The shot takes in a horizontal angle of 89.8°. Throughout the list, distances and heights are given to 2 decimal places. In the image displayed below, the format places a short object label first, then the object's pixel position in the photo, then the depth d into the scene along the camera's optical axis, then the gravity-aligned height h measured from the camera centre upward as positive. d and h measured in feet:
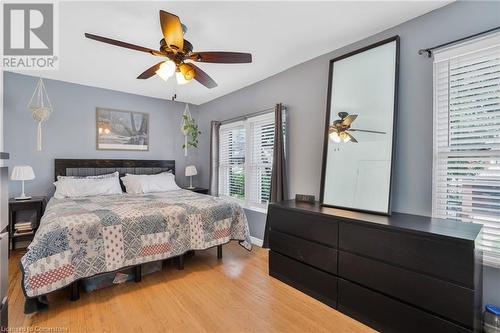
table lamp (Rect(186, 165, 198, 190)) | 15.99 -0.56
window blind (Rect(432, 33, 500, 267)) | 6.06 +0.76
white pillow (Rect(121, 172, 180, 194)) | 13.32 -1.20
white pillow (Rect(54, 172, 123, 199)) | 11.61 -1.23
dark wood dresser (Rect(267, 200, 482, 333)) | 5.23 -2.56
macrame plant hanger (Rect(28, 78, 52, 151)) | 11.84 +2.68
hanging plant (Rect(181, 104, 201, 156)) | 16.31 +2.11
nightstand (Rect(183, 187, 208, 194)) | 15.73 -1.74
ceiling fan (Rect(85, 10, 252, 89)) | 6.37 +3.13
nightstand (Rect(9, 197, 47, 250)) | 10.89 -2.68
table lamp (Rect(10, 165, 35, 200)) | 10.94 -0.61
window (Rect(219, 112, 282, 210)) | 12.45 +0.19
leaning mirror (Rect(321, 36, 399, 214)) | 7.65 +1.19
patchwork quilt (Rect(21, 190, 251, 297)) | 6.72 -2.36
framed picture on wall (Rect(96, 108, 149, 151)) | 14.25 +1.88
